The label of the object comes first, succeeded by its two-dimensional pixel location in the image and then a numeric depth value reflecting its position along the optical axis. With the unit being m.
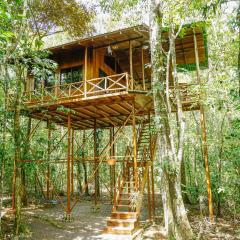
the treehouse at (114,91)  10.20
